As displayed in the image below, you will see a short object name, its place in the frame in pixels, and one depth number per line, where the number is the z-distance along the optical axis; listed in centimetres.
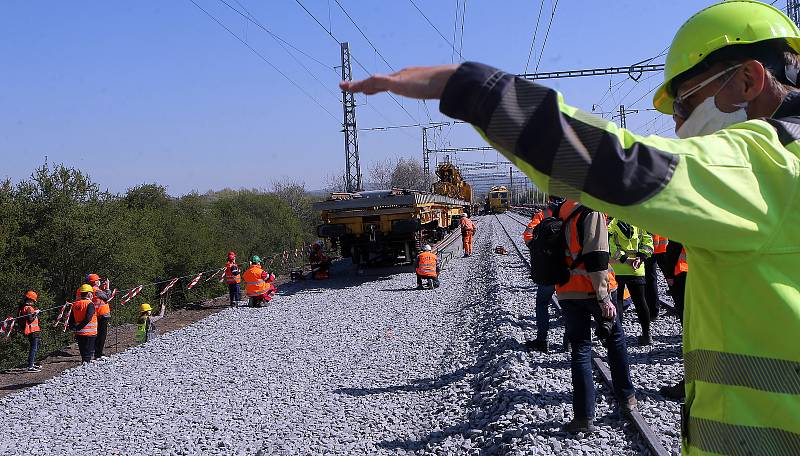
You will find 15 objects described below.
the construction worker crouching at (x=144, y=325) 1277
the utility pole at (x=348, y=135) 3208
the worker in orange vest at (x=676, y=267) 655
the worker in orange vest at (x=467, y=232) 2277
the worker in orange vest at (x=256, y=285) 1532
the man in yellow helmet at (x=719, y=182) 108
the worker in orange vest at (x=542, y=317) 777
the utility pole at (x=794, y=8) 1518
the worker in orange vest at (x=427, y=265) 1574
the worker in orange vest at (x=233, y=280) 1683
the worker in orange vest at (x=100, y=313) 1237
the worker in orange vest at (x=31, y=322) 1272
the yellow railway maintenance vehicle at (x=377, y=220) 1781
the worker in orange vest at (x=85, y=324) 1162
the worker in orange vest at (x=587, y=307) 488
